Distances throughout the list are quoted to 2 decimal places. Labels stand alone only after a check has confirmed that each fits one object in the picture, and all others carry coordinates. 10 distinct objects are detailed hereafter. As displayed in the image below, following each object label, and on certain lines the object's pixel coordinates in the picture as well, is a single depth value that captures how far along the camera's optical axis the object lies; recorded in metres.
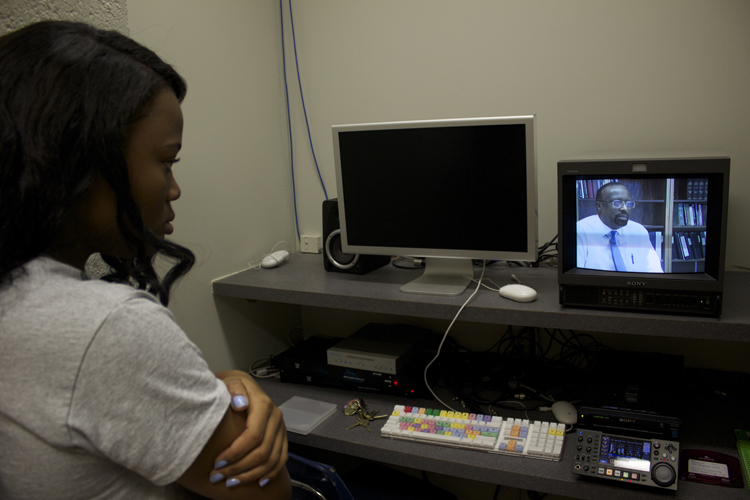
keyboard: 1.26
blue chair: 1.17
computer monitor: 1.34
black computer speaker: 1.70
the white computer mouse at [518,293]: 1.34
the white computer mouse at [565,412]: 1.39
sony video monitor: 1.14
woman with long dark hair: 0.55
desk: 1.15
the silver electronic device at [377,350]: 1.60
